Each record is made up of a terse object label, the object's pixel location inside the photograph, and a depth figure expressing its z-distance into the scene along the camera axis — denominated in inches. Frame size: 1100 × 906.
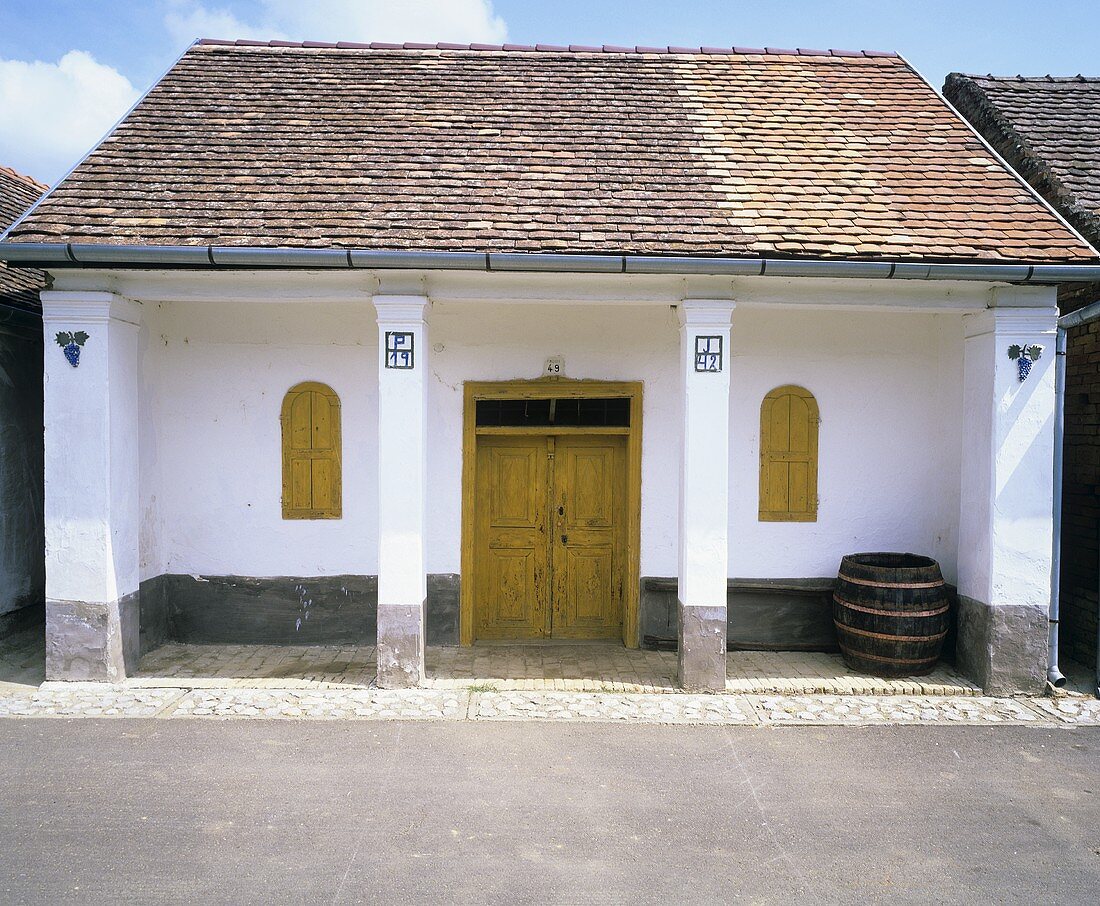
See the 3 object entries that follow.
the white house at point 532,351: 238.7
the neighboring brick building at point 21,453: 296.8
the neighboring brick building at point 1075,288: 269.7
